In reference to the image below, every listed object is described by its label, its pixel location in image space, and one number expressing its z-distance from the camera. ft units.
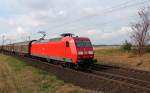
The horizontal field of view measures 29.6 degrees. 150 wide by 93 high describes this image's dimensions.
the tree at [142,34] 147.95
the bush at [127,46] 153.99
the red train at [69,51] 80.28
